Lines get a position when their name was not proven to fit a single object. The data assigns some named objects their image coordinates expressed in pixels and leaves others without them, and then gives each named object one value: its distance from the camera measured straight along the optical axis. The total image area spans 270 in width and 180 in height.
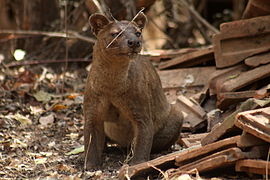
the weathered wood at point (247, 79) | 12.93
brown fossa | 10.91
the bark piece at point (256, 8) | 13.43
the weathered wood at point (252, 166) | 8.52
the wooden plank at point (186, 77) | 15.18
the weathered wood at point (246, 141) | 8.87
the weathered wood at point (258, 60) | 13.30
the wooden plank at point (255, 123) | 8.68
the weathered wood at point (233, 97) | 12.75
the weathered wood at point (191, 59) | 15.07
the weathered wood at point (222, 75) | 13.77
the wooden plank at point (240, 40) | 13.58
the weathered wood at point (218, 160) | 8.76
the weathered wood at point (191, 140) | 12.05
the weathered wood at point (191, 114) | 13.77
